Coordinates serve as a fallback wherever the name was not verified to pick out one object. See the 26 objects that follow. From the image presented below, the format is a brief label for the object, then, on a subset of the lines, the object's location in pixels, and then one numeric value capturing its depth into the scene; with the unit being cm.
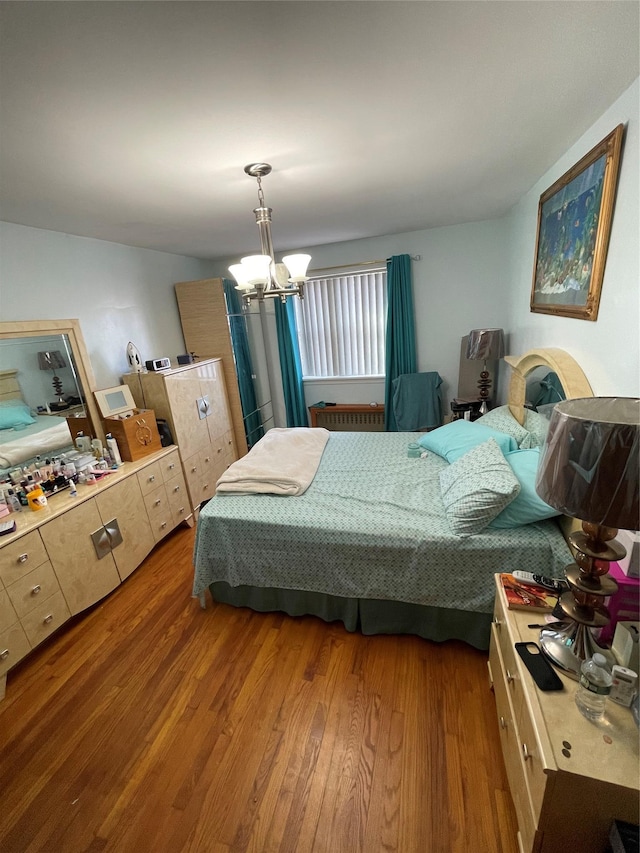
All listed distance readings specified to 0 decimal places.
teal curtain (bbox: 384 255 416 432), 357
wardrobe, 346
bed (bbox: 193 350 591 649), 159
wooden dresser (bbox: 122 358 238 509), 283
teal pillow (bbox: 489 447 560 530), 155
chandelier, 174
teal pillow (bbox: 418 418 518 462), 215
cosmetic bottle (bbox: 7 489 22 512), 195
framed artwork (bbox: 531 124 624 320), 139
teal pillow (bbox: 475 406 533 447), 221
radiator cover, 418
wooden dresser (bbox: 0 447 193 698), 171
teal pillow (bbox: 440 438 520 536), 154
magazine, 123
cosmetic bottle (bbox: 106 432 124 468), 249
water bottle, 89
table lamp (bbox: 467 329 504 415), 301
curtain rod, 357
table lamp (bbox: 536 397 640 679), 82
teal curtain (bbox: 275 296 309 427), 404
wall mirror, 209
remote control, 128
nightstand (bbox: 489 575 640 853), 80
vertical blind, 388
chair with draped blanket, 375
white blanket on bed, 213
